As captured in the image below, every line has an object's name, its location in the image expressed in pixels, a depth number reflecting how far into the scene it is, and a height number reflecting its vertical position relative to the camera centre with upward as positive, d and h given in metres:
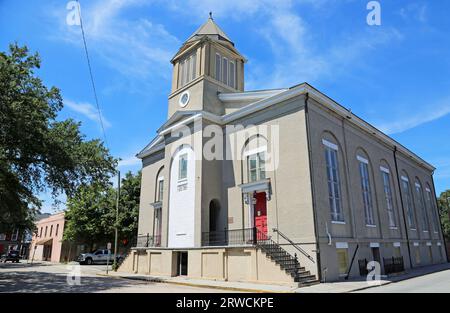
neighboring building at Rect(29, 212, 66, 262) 46.56 +2.01
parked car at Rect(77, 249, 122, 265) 37.12 -0.70
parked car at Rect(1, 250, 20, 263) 48.16 -0.74
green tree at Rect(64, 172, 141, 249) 35.47 +4.20
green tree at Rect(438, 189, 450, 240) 48.44 +6.26
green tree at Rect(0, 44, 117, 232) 15.93 +5.85
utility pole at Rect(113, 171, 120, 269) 25.42 +5.16
